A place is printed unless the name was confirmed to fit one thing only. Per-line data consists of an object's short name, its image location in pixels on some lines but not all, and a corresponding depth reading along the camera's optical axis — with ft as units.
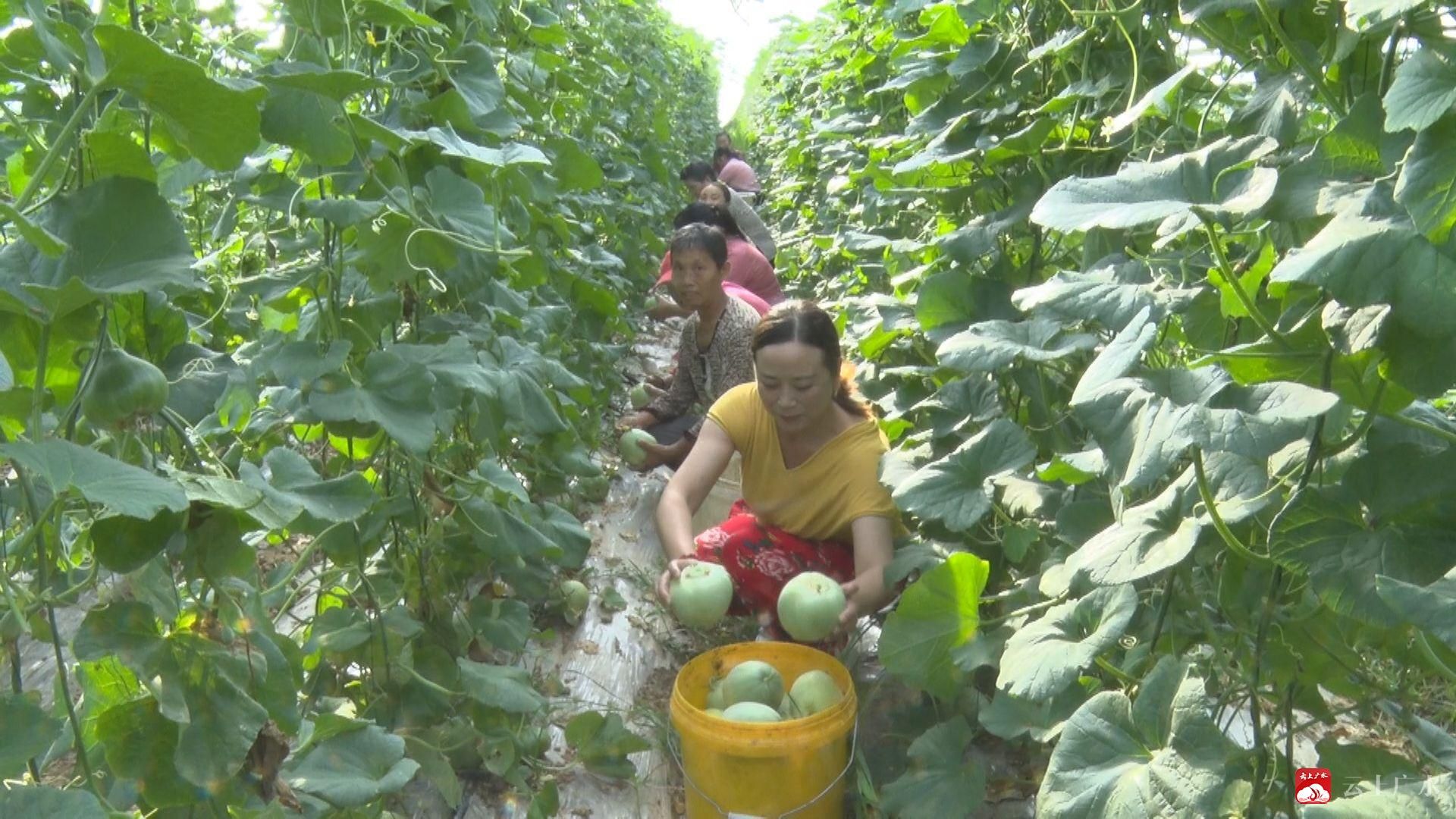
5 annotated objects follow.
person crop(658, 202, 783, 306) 16.98
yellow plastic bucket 6.18
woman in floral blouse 12.66
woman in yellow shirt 8.38
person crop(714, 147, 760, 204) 27.58
